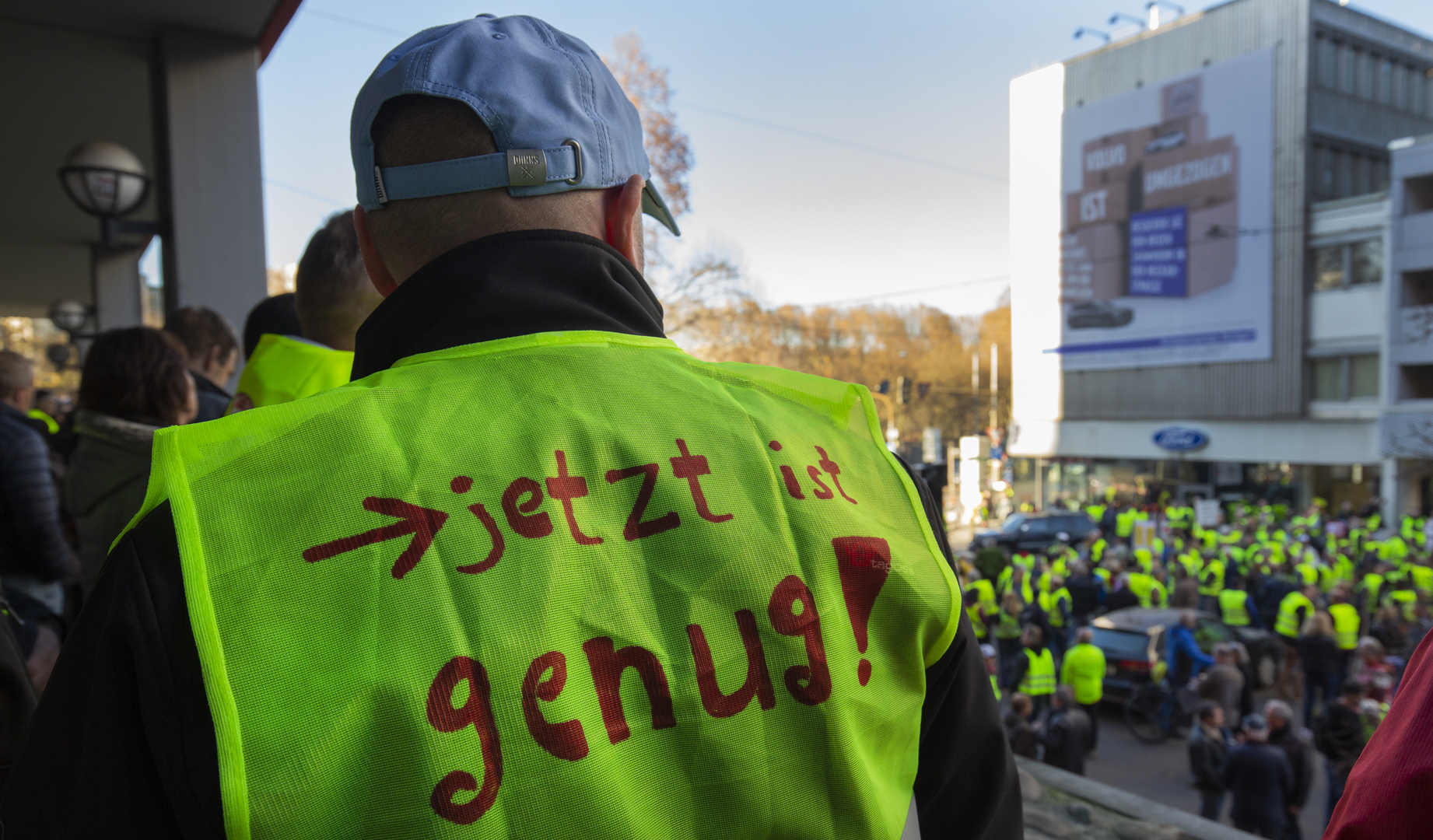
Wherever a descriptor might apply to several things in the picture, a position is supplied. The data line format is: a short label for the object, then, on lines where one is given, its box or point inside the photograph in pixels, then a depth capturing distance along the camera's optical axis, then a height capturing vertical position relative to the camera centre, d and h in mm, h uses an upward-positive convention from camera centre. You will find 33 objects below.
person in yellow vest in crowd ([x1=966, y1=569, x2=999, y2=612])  11836 -2721
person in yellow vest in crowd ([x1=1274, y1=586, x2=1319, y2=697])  10977 -2998
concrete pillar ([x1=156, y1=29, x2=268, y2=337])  5547 +1368
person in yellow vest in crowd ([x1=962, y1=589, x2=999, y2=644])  11562 -2985
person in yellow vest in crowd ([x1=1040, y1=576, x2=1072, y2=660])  12008 -3052
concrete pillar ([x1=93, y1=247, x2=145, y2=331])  10102 +1228
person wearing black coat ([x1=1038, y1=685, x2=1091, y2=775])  8305 -3256
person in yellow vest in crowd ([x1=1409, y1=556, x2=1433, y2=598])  11992 -2707
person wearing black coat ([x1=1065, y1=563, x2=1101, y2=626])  12867 -3053
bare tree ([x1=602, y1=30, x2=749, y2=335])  12242 +3248
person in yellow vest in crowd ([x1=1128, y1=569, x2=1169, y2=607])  13086 -3010
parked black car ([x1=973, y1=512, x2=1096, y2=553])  21750 -3587
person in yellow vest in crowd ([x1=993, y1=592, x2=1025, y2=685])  11633 -3195
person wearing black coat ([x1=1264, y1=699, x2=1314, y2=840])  6883 -2875
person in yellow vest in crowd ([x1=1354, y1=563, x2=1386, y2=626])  12820 -3090
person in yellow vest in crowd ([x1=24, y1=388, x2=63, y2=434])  7020 -70
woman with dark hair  2709 -82
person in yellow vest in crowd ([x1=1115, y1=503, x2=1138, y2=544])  20422 -3273
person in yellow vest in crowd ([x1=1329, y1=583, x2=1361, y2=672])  10148 -2787
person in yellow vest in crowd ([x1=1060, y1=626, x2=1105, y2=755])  9344 -3018
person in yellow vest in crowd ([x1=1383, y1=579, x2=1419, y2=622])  11164 -2816
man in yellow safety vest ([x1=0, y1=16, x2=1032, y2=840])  735 -168
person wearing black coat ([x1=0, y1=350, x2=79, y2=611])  3023 -401
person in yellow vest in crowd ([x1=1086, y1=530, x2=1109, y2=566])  16500 -3057
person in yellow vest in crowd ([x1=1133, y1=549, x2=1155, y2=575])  15250 -3041
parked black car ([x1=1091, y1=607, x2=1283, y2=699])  10406 -3006
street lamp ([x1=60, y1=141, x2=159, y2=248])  5297 +1256
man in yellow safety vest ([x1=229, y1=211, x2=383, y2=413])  2334 +198
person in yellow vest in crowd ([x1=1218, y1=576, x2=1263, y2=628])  11750 -2949
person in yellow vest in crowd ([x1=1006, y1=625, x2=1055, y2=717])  9531 -3040
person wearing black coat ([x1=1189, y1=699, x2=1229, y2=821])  7496 -3150
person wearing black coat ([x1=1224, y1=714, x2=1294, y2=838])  6785 -3056
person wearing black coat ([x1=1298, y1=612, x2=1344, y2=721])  9688 -2973
